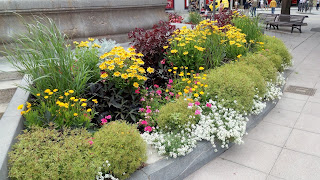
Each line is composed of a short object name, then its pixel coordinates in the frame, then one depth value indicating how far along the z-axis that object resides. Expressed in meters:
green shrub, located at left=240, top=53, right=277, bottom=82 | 4.94
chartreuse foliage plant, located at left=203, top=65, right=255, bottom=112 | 3.81
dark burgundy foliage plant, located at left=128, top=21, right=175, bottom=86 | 4.77
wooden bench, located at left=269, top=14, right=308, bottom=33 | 12.38
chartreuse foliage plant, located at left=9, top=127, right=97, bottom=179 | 2.35
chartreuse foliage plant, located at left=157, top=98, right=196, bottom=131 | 3.30
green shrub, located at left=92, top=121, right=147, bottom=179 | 2.59
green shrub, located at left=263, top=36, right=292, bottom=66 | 6.28
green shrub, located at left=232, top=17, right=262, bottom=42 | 6.83
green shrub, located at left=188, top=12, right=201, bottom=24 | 11.52
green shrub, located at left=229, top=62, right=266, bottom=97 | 4.35
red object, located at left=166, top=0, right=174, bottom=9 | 31.83
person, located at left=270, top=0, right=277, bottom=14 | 24.31
